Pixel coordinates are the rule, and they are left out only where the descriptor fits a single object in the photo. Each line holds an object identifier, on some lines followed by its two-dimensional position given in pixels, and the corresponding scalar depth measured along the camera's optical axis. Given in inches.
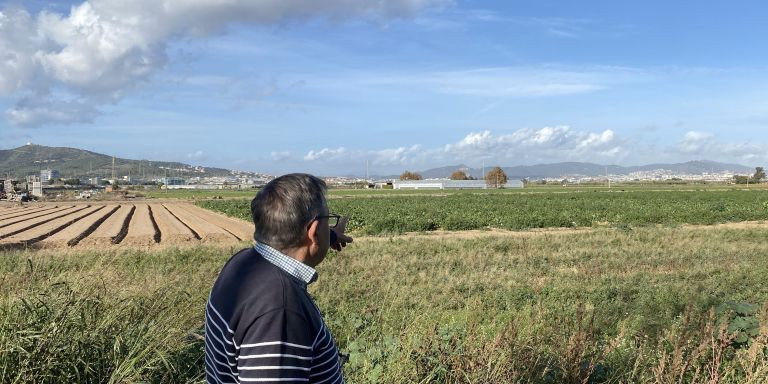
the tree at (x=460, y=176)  6978.4
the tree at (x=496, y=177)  5954.7
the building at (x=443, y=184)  5501.0
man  70.1
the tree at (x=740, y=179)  5478.3
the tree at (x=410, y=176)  7465.6
